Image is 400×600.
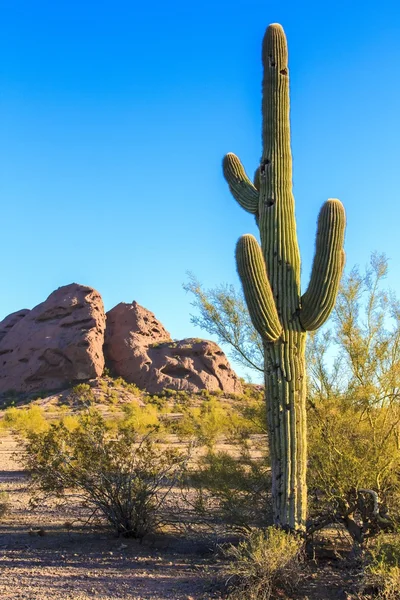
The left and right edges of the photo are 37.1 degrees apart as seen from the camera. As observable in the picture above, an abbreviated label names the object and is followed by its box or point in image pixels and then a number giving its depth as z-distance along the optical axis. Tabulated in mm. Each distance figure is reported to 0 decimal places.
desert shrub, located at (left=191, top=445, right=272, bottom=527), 7199
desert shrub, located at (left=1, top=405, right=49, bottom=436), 21942
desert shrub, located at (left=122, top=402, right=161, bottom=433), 17819
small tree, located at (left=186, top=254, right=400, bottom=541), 6645
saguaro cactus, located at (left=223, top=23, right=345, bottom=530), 6359
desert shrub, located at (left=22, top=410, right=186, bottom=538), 7559
